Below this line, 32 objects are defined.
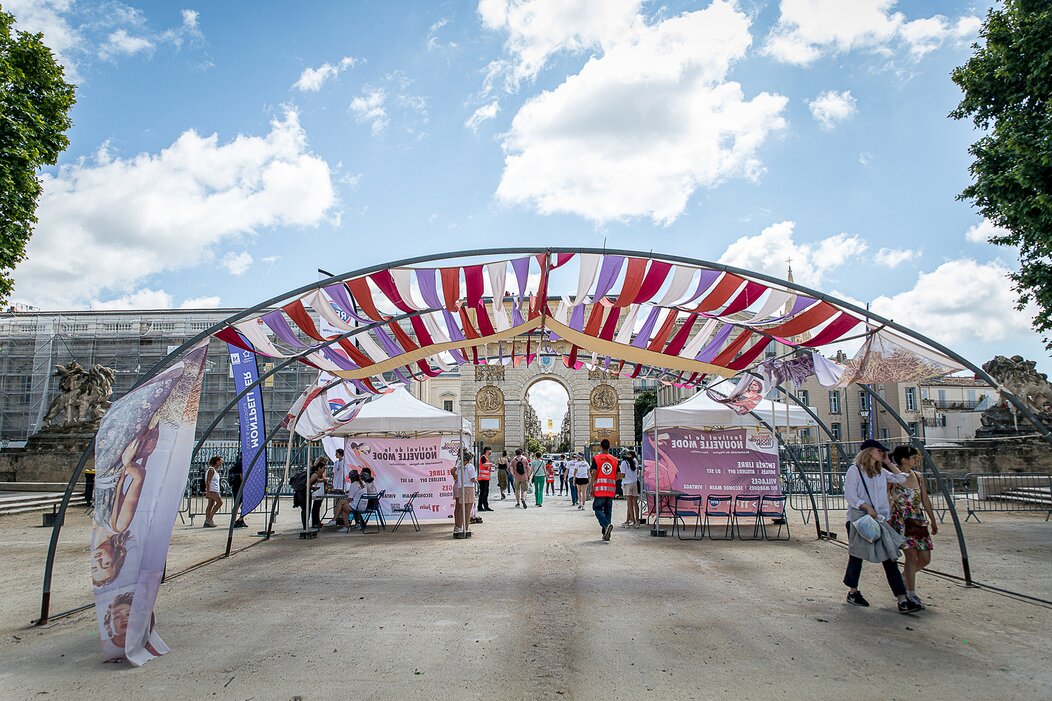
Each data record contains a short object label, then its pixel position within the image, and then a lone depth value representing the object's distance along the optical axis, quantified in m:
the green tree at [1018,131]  11.80
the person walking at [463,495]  12.63
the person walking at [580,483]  19.79
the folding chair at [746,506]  13.05
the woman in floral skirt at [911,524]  6.76
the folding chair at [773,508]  12.53
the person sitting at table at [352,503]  13.62
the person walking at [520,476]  20.38
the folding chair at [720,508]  12.99
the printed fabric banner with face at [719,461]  13.85
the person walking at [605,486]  11.56
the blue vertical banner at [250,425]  12.89
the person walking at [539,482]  20.94
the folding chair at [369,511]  13.65
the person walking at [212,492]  14.37
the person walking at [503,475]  24.16
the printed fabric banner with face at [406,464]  14.55
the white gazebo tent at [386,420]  12.20
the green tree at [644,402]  64.19
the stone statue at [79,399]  23.38
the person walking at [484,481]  18.48
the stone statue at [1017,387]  22.56
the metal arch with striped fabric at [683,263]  7.31
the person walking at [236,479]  14.22
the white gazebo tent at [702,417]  13.34
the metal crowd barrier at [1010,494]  17.47
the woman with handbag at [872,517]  6.41
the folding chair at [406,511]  13.73
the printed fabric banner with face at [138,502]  5.21
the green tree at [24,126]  12.73
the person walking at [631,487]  14.22
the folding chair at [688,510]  12.39
